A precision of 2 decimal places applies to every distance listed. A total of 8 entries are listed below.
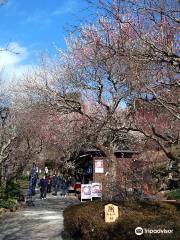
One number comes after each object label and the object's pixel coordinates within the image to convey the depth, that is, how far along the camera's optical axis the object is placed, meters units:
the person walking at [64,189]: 19.57
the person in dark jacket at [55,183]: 20.68
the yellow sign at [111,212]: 6.03
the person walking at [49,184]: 20.80
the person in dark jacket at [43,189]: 18.05
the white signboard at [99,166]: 14.24
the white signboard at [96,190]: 11.97
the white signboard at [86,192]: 12.45
